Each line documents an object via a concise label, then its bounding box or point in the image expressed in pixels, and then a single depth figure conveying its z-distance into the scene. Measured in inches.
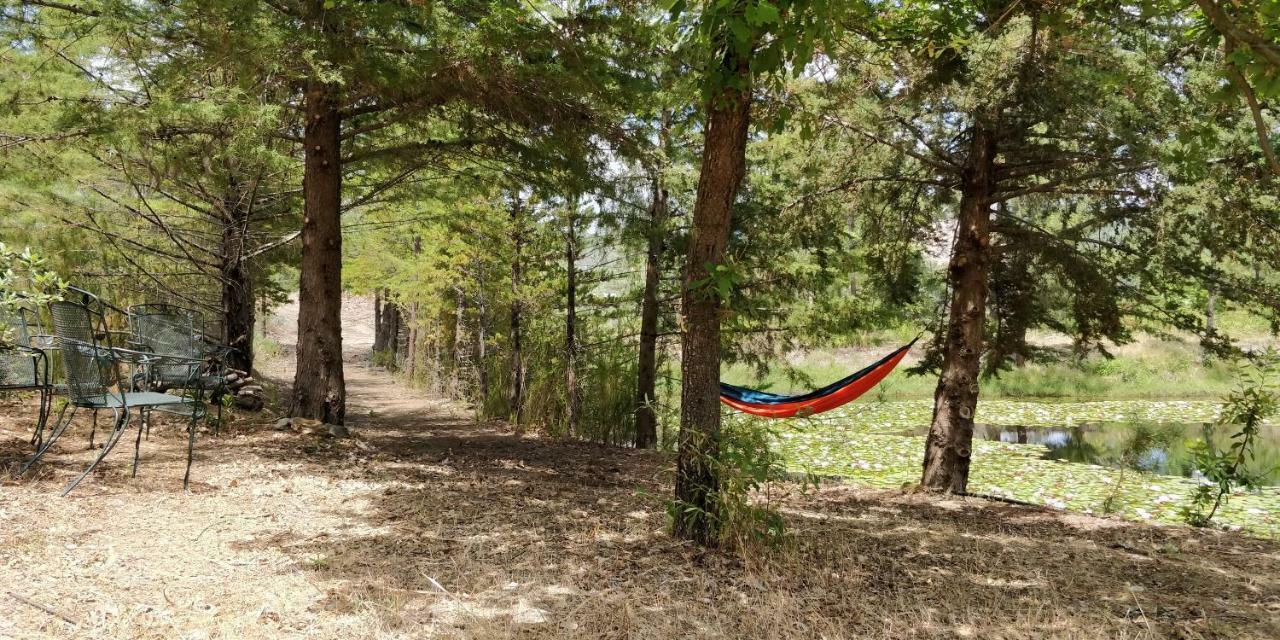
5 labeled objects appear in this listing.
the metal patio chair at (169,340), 161.3
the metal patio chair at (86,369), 112.7
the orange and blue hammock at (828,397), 243.4
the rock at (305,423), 195.7
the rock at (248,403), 242.2
